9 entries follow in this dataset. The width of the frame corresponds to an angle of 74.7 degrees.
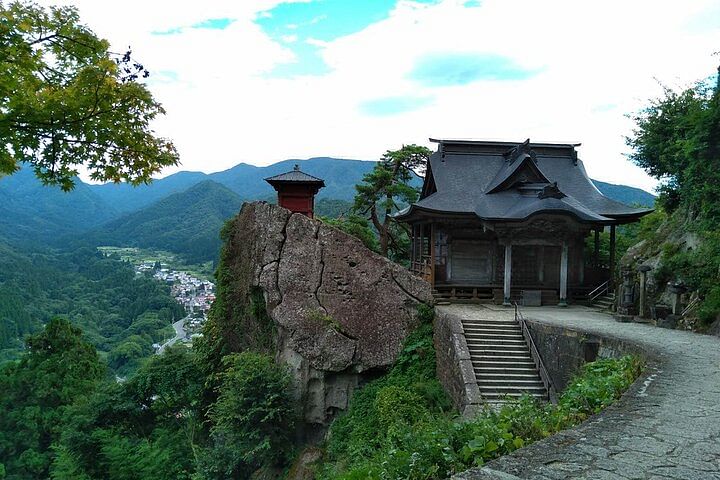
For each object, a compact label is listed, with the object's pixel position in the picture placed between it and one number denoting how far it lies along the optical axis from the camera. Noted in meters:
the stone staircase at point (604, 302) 17.80
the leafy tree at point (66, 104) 5.39
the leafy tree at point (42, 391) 25.52
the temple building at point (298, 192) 21.62
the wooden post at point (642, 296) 14.86
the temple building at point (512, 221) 17.66
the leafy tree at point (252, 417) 14.03
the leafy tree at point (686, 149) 12.40
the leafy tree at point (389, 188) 26.27
